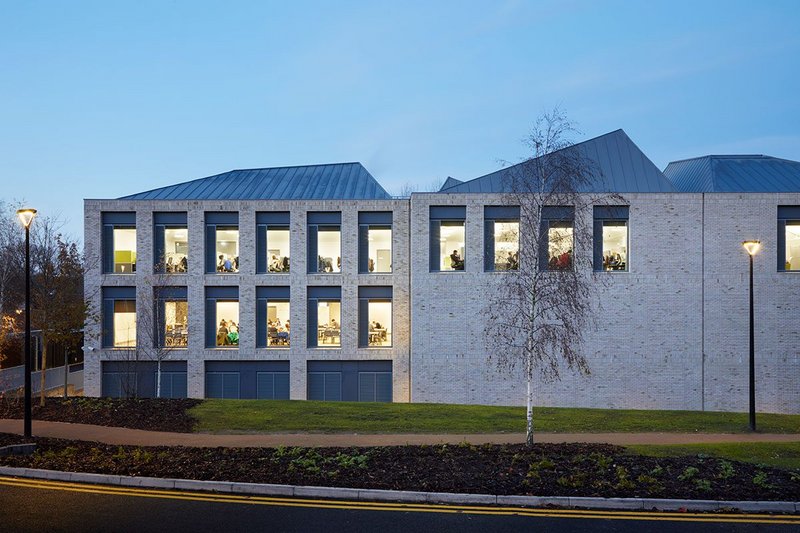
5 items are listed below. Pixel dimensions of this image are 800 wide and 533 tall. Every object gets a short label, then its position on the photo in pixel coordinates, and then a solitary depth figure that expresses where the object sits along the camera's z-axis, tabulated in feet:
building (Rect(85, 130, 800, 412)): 100.68
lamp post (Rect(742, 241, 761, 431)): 69.59
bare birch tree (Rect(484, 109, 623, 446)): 51.07
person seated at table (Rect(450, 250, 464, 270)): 105.40
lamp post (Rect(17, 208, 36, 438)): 53.95
